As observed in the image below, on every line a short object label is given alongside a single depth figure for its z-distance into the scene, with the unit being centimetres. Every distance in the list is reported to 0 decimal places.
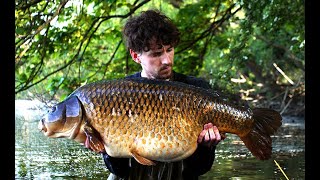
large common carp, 258
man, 289
